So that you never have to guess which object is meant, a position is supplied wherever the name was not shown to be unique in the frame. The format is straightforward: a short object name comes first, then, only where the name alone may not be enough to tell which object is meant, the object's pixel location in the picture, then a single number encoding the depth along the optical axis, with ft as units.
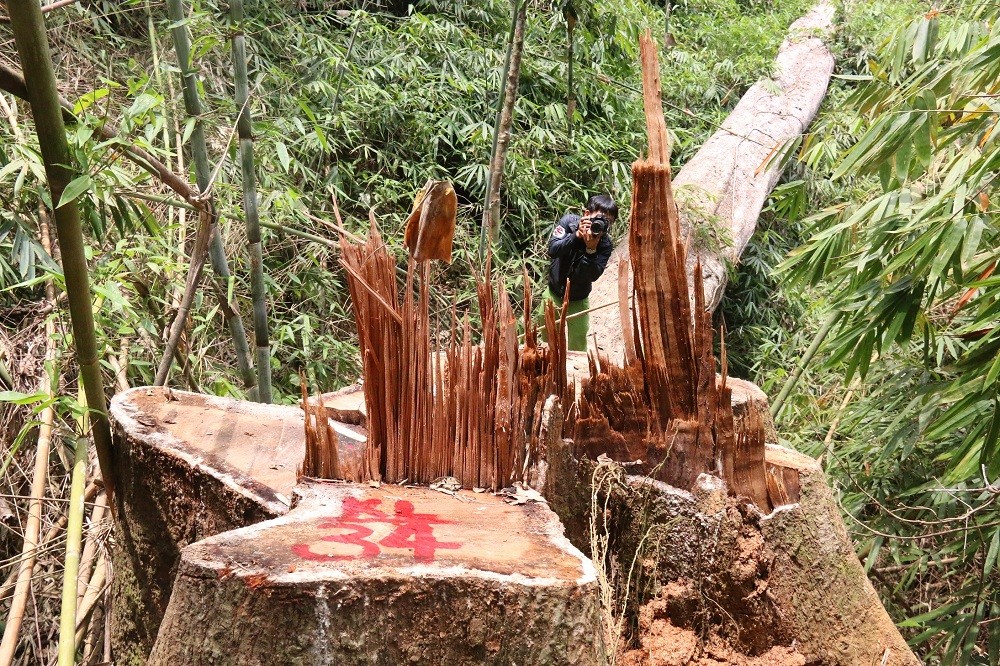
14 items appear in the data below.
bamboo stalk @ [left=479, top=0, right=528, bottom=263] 11.09
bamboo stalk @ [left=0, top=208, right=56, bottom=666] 6.52
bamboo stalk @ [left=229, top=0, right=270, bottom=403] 7.34
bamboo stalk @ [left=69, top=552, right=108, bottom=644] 7.51
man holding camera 10.16
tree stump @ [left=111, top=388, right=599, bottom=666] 4.00
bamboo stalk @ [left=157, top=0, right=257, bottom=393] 6.94
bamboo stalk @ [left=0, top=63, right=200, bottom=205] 5.95
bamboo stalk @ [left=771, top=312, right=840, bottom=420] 9.04
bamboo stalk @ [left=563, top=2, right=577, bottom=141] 12.87
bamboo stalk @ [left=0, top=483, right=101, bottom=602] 7.39
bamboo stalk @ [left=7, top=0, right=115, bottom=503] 4.81
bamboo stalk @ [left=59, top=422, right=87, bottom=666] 5.91
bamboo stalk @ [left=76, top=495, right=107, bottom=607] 8.14
